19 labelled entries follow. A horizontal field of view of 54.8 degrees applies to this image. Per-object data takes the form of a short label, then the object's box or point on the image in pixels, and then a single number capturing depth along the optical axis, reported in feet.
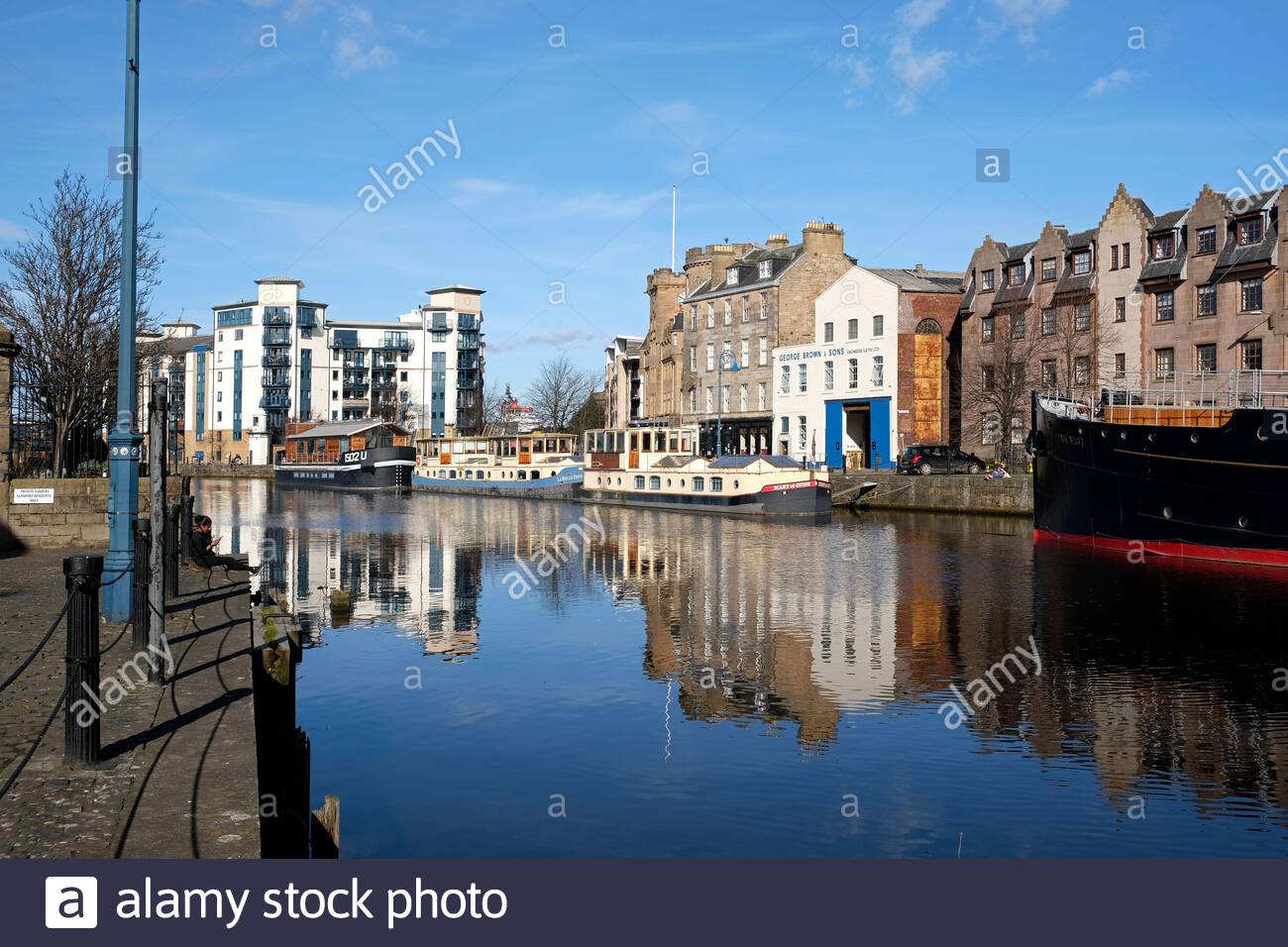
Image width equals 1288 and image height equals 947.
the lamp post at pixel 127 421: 45.32
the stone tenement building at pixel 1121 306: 163.63
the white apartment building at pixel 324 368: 451.12
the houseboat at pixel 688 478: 168.86
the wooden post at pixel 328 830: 30.30
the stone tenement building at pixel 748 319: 246.06
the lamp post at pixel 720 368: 232.96
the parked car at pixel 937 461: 188.96
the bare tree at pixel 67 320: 97.45
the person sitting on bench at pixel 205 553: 71.77
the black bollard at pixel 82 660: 26.45
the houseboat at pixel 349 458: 273.13
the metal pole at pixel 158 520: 38.24
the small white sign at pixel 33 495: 76.54
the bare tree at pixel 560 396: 421.18
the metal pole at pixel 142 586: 39.68
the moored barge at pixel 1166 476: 99.91
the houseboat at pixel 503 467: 236.84
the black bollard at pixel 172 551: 48.31
